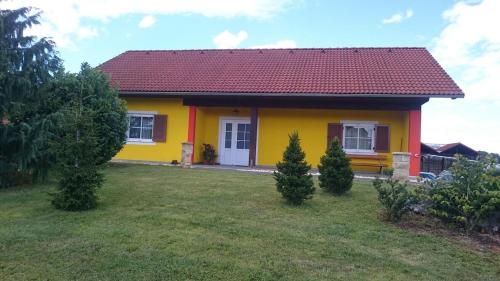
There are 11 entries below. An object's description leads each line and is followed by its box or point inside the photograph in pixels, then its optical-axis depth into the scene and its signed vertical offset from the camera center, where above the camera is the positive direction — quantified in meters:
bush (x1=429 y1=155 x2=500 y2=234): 6.29 -0.50
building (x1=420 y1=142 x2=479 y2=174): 16.77 +0.17
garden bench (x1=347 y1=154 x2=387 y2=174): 14.75 -0.08
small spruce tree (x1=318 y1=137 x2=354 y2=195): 8.69 -0.32
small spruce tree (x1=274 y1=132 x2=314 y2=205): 7.64 -0.42
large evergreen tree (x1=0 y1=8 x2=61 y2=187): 9.12 +1.00
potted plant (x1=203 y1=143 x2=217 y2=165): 16.44 -0.17
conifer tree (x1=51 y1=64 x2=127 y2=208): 6.97 -0.33
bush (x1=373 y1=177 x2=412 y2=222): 6.73 -0.66
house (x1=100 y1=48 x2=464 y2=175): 14.30 +1.81
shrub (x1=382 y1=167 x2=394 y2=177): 7.22 -0.23
